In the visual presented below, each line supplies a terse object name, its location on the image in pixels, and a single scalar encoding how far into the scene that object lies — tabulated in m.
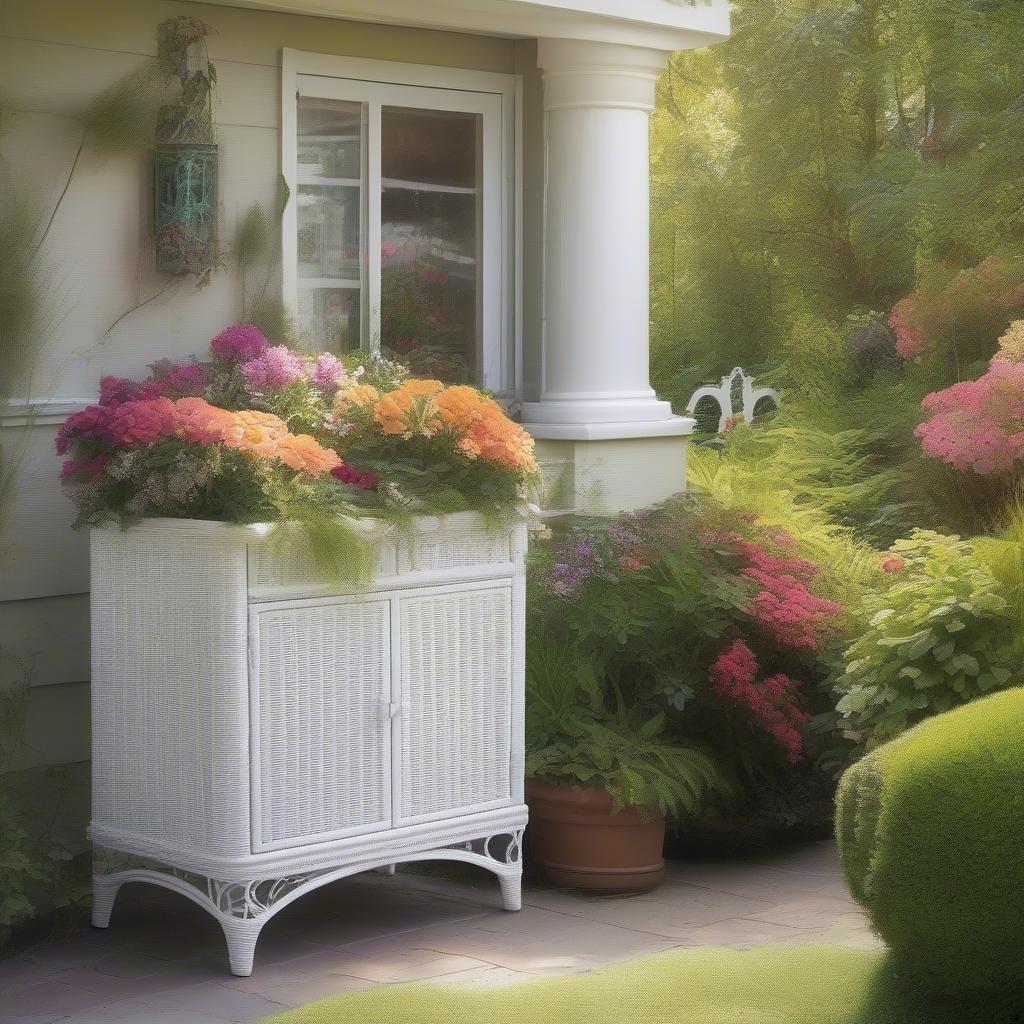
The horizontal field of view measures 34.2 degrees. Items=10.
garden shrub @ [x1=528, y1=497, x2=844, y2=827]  5.77
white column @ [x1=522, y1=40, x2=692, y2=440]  6.38
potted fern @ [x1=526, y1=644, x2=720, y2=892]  5.43
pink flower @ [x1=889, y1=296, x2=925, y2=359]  9.62
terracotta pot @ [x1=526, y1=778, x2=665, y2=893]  5.45
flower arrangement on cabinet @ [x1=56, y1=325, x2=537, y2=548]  4.59
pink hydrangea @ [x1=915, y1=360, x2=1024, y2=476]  7.72
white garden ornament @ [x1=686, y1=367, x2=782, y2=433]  10.16
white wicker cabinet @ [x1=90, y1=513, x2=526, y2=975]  4.56
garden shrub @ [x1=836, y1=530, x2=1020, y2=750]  5.22
